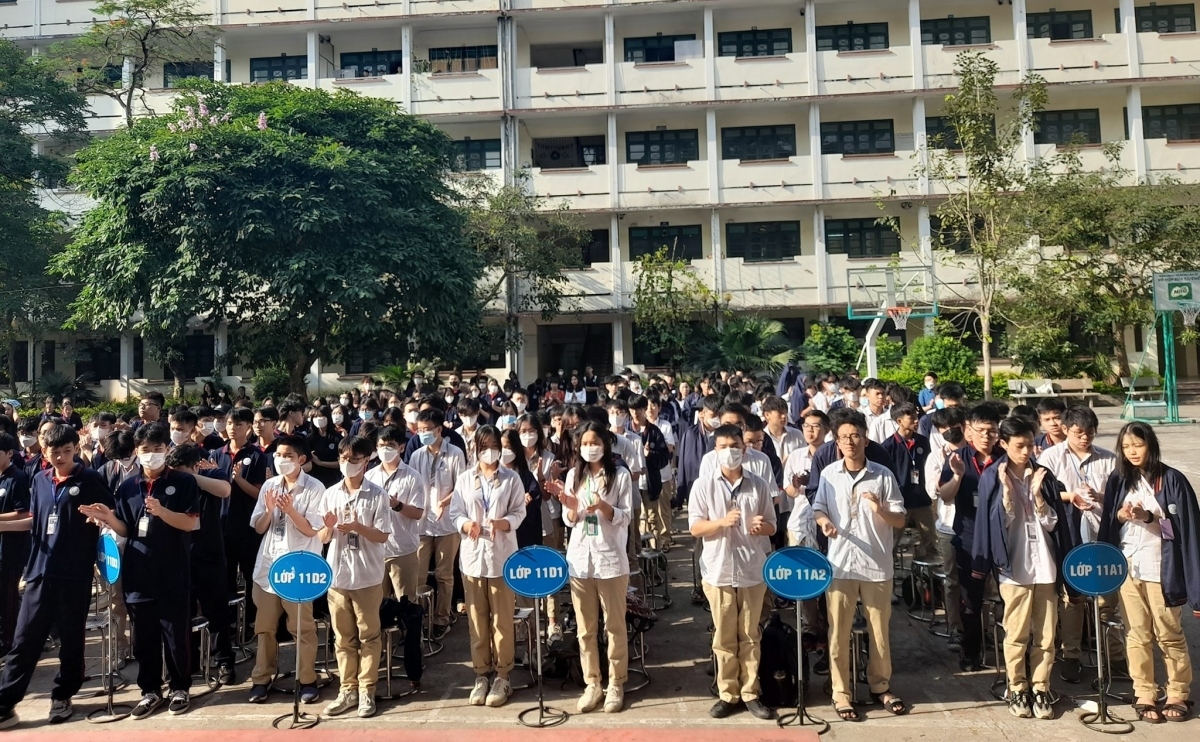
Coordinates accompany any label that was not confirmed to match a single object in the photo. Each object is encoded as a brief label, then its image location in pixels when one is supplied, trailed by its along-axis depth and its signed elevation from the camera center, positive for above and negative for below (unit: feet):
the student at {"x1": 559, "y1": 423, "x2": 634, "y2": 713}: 17.35 -3.38
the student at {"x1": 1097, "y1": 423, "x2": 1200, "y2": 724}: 15.57 -3.25
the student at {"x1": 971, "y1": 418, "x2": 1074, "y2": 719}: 16.34 -3.37
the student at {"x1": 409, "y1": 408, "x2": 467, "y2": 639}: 22.76 -2.64
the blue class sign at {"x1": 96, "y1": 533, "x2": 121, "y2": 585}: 17.24 -3.08
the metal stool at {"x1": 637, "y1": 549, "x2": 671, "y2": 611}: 24.27 -5.71
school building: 82.94 +32.66
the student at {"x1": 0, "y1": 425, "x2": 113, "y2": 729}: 17.29 -3.38
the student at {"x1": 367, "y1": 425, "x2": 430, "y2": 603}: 19.25 -2.32
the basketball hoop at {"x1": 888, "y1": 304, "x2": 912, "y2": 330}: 63.62 +7.16
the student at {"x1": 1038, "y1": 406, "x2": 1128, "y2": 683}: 18.02 -2.12
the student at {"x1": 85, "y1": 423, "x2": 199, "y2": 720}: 17.49 -3.28
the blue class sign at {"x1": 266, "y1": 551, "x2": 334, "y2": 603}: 16.42 -3.38
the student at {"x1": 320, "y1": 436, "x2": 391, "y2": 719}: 17.37 -3.56
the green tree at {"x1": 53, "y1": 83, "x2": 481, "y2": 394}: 52.24 +13.01
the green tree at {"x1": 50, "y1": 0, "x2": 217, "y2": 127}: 76.13 +38.87
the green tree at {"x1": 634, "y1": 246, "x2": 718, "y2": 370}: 76.59 +10.36
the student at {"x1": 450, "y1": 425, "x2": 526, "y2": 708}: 17.87 -3.31
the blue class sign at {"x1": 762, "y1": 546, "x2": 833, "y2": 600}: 16.03 -3.44
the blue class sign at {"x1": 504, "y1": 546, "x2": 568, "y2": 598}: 16.67 -3.42
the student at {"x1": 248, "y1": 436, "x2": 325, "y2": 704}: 17.83 -2.93
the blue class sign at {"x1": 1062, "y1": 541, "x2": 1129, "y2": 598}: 15.62 -3.36
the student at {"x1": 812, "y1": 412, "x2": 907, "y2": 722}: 16.63 -3.21
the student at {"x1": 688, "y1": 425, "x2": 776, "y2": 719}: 16.90 -3.45
